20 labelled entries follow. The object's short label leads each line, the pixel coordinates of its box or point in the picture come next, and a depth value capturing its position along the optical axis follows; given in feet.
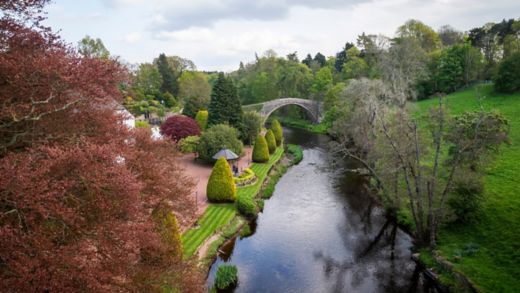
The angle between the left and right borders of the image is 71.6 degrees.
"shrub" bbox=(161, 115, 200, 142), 135.44
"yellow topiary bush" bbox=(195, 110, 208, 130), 165.58
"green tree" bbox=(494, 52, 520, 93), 144.05
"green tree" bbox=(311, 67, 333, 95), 222.28
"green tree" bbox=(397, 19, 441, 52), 244.01
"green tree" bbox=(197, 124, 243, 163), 119.14
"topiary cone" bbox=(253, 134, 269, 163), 128.36
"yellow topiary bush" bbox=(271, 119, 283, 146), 160.25
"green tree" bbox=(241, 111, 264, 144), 156.46
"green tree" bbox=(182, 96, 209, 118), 177.37
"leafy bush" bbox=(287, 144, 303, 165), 139.95
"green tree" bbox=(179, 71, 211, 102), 204.23
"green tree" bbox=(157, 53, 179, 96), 258.16
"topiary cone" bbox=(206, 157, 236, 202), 86.74
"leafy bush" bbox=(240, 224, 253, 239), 78.48
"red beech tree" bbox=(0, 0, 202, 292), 21.79
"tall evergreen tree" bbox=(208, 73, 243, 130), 148.87
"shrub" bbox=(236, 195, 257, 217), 85.35
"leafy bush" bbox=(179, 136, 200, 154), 126.31
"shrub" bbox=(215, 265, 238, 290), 58.80
